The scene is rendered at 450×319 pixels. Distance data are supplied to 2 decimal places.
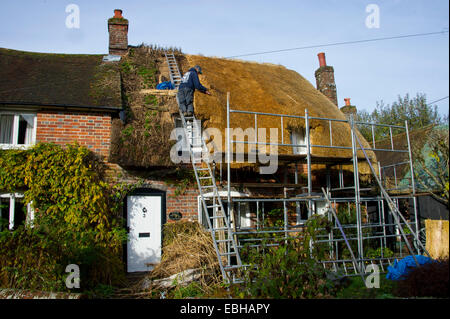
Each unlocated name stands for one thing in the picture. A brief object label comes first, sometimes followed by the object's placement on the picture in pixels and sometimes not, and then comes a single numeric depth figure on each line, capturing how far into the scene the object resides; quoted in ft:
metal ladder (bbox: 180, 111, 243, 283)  29.35
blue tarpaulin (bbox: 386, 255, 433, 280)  24.14
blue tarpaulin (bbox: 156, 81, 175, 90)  36.22
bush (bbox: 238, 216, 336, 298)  18.11
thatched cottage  30.83
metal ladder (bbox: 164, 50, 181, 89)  37.91
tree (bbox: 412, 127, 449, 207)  34.63
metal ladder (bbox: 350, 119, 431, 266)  26.43
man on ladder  31.78
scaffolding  28.82
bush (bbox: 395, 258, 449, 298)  17.83
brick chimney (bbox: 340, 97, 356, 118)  56.03
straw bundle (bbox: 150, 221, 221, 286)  26.17
